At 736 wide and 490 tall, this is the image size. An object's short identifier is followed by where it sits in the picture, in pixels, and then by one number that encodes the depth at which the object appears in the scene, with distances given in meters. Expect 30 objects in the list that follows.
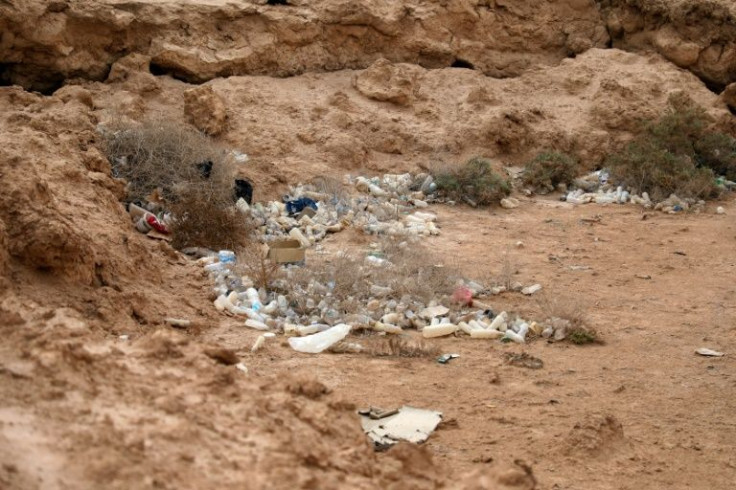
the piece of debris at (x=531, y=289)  12.65
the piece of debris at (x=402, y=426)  7.54
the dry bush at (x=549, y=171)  19.61
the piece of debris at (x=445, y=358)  10.06
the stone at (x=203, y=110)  18.00
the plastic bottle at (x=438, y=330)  10.90
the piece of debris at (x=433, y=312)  11.37
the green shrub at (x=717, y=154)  20.84
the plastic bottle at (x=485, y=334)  10.96
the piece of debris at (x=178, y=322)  10.23
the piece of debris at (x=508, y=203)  18.41
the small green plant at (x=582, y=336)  10.88
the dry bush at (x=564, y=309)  11.15
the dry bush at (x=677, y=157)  19.11
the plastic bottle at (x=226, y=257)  12.87
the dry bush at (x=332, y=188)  17.14
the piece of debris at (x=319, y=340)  10.15
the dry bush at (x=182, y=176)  13.61
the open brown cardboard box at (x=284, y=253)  12.60
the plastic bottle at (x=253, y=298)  11.27
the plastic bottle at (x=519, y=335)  10.89
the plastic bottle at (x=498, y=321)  11.13
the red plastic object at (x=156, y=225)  13.76
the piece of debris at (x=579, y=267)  14.23
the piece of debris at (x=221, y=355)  5.85
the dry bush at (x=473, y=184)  18.20
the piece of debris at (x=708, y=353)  10.56
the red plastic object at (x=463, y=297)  11.83
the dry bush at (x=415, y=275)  11.84
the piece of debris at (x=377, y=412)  8.06
